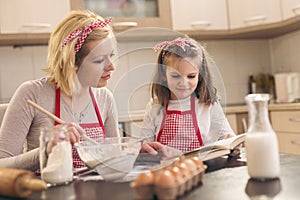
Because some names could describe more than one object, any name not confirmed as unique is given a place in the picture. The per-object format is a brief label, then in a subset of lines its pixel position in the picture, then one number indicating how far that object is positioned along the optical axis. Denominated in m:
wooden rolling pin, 0.77
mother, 1.23
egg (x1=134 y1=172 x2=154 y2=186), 0.66
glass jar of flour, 0.88
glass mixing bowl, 0.89
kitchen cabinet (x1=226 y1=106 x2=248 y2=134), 2.65
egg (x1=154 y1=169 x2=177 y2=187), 0.66
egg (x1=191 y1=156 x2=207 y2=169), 0.81
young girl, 1.18
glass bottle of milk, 0.81
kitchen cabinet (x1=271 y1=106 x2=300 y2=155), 2.46
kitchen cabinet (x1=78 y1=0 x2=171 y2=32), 2.62
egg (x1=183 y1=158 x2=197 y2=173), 0.77
